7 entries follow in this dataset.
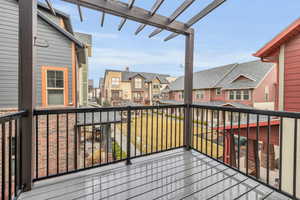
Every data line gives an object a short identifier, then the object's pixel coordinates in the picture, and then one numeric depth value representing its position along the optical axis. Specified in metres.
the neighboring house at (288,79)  2.82
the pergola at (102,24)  1.51
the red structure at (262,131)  3.86
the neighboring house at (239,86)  10.90
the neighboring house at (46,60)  3.98
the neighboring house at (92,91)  25.74
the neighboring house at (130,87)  19.67
